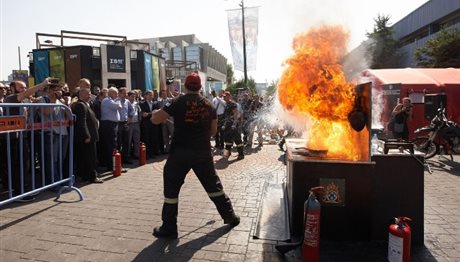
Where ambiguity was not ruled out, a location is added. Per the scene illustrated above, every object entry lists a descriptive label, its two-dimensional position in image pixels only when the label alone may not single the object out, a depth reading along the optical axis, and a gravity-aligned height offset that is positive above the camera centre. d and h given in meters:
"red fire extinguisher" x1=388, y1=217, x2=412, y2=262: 3.40 -1.27
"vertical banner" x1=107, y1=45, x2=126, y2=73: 18.98 +3.18
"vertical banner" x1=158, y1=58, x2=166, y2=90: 22.12 +2.79
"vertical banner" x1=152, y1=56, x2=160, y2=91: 21.27 +2.68
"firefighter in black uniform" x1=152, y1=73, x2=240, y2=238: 4.39 -0.39
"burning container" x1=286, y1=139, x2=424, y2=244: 4.24 -0.98
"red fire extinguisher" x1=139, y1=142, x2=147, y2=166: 9.45 -1.10
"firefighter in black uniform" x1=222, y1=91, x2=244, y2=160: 10.65 -0.54
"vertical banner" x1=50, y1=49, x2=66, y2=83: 18.19 +2.82
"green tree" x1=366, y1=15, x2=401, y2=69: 33.47 +6.82
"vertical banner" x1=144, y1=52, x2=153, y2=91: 20.16 +2.61
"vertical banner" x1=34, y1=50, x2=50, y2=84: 18.44 +2.78
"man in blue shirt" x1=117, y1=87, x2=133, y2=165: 9.21 -0.25
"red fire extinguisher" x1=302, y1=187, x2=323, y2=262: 3.55 -1.22
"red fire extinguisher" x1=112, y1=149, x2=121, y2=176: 8.05 -1.13
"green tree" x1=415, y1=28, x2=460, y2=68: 22.70 +4.26
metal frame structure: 17.08 +4.05
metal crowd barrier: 5.46 -0.51
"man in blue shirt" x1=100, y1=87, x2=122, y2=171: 8.39 -0.18
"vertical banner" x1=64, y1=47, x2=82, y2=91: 18.22 +2.83
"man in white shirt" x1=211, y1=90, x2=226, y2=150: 12.22 -0.16
